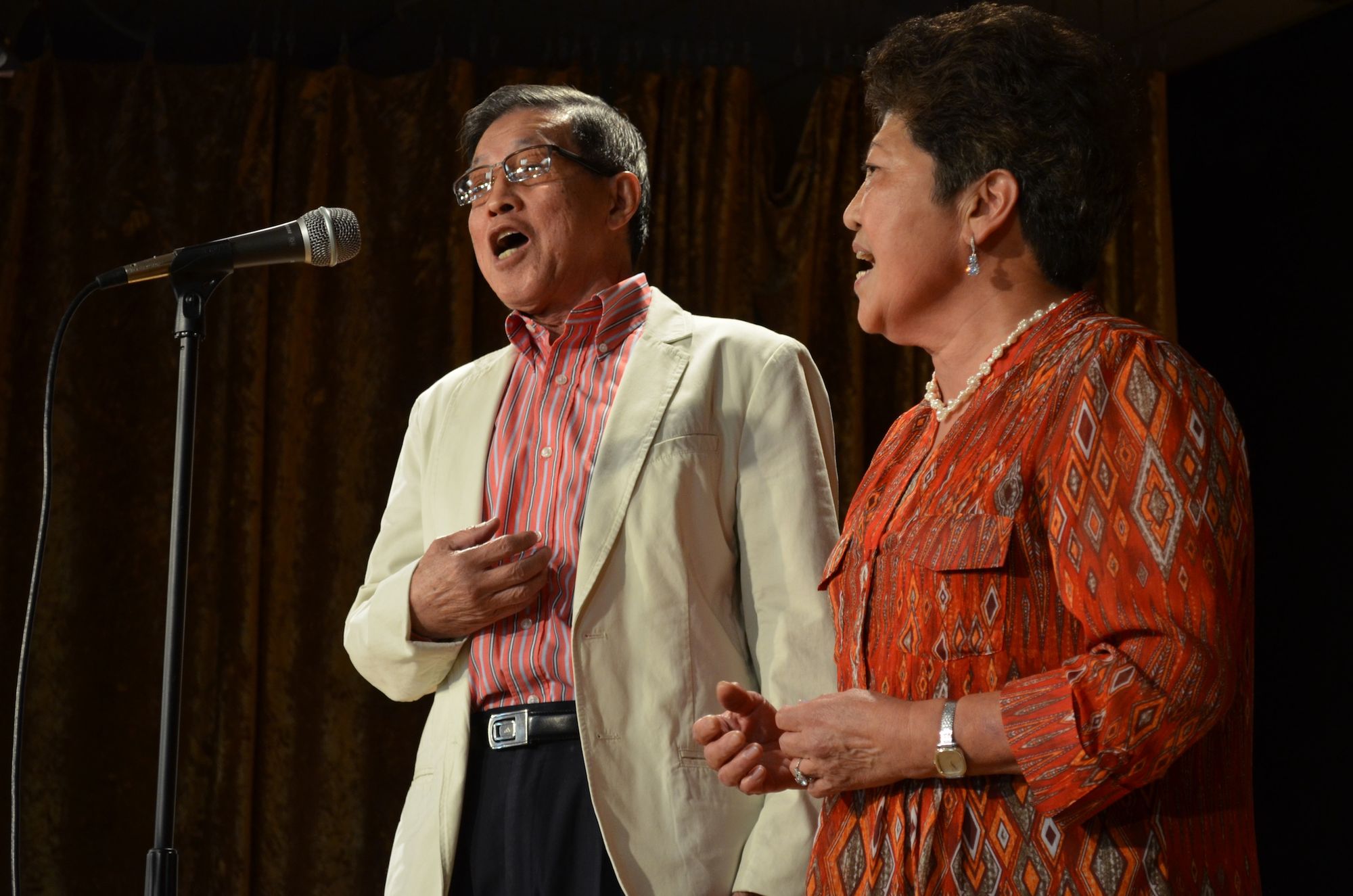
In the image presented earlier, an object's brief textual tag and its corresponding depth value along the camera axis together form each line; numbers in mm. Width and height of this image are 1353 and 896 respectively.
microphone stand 4413
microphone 4556
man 4553
